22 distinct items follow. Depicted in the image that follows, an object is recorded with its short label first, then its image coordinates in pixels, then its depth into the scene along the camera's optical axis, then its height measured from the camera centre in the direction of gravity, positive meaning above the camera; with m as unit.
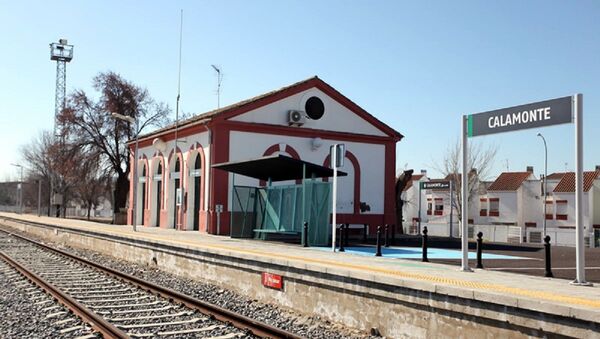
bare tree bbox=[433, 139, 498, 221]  55.50 +2.90
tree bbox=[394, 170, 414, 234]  42.34 +1.34
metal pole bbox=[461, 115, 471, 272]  11.53 +0.30
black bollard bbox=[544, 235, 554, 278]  12.28 -1.14
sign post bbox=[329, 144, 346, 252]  16.72 +1.29
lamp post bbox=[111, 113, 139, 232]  28.75 +1.14
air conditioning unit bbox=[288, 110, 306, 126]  31.66 +4.42
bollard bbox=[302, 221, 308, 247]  19.52 -1.04
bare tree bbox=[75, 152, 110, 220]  50.97 +2.29
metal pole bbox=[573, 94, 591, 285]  9.34 +0.48
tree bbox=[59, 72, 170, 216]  51.44 +6.41
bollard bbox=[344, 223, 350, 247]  22.25 -1.21
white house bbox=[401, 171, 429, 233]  77.75 +0.35
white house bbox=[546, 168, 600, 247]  58.91 +0.52
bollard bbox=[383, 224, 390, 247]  21.76 -1.19
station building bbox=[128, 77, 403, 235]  29.92 +2.90
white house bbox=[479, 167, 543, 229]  64.69 +0.61
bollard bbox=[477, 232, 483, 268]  13.71 -0.93
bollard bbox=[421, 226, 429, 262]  15.57 -1.02
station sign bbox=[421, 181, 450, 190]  34.97 +1.21
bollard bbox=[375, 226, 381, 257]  16.86 -1.07
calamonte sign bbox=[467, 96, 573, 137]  9.48 +1.49
